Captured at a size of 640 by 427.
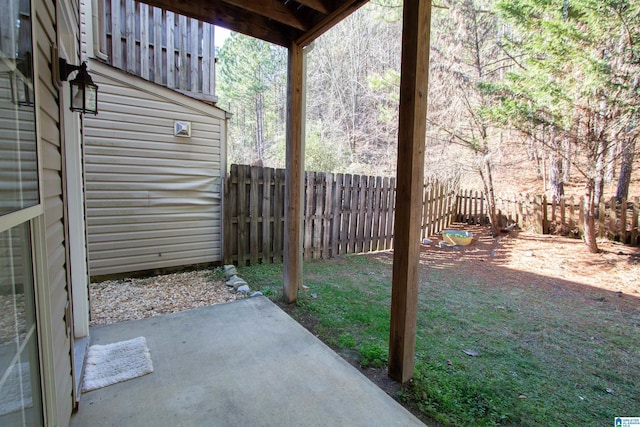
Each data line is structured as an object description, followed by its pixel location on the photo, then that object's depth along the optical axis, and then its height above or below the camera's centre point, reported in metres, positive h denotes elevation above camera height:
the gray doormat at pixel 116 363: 1.86 -1.18
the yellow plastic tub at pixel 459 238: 6.30 -0.97
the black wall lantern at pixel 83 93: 1.84 +0.56
